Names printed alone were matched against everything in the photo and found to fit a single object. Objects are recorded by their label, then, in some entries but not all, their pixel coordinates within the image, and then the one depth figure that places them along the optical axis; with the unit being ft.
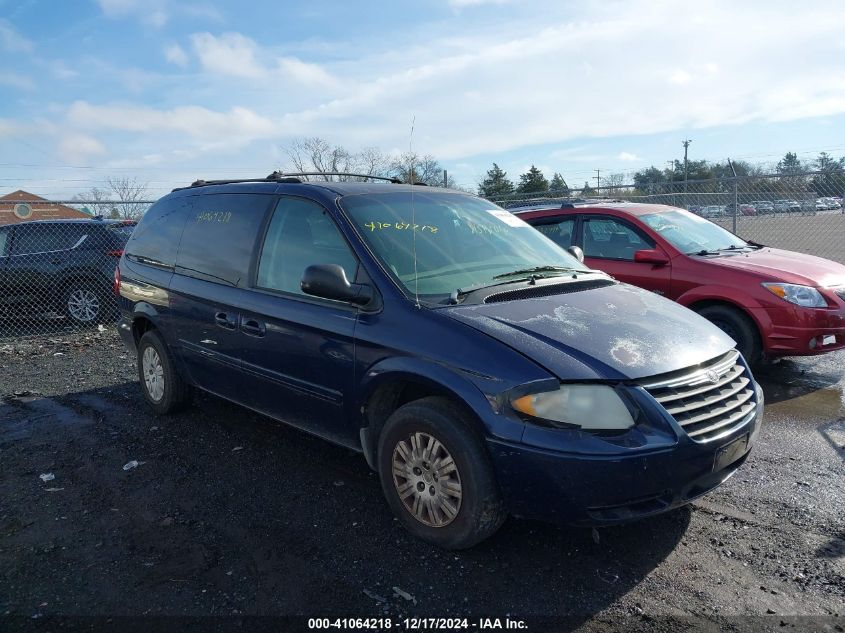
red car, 18.44
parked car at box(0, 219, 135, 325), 30.58
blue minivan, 9.12
